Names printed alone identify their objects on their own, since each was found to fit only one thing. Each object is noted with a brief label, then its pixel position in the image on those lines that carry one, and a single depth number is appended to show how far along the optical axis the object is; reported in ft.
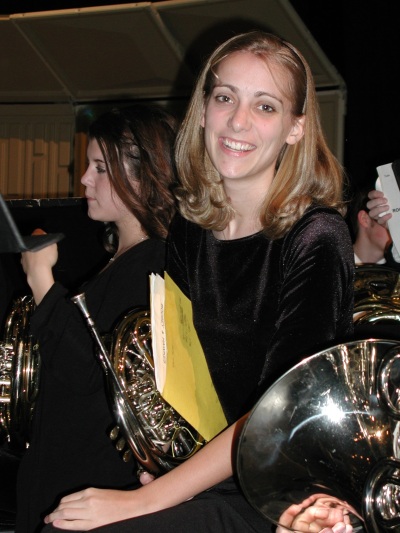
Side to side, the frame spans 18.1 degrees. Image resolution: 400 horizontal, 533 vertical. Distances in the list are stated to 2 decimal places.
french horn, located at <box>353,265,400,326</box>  6.66
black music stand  4.44
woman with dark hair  5.99
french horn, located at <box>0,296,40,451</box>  6.47
